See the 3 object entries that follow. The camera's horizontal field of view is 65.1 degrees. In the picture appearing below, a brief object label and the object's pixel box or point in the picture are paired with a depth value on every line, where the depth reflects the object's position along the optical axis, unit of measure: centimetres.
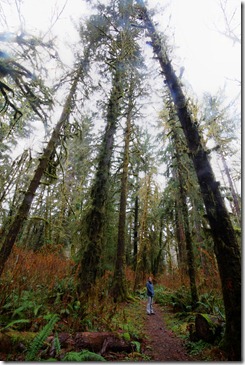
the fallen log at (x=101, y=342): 351
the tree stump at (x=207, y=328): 414
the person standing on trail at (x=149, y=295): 783
